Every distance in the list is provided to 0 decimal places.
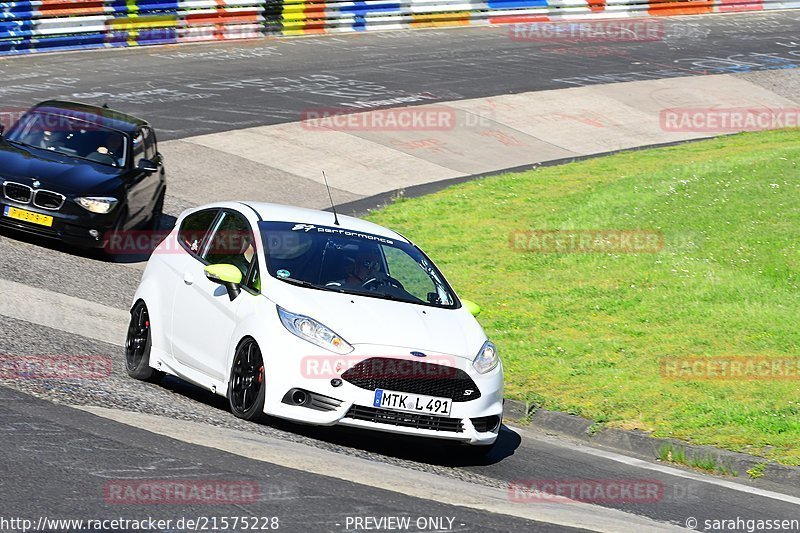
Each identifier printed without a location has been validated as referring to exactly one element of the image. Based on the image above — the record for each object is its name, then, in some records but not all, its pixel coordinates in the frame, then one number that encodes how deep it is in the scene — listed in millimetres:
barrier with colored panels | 58031
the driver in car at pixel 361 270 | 19625
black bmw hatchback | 30422
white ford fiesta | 17687
